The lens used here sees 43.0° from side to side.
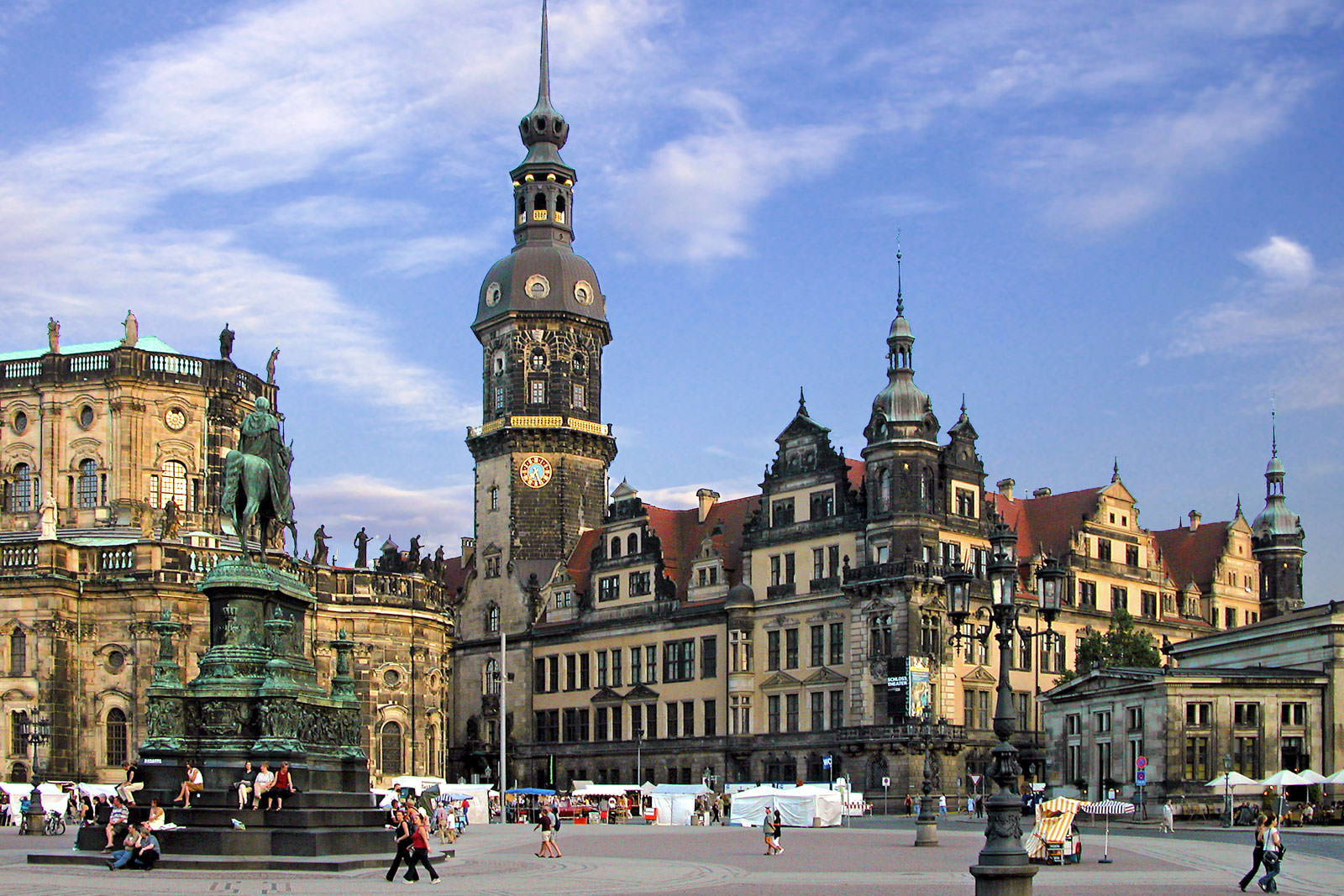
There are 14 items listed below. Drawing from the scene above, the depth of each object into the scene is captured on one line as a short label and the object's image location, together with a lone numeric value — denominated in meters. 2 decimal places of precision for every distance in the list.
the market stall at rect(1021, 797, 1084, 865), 36.66
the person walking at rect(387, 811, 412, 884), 29.00
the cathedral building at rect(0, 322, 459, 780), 71.69
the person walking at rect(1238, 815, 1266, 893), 28.19
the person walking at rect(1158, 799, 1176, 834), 53.20
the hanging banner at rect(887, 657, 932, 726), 77.12
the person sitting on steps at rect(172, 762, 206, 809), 33.25
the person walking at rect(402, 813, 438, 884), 28.61
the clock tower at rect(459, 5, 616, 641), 100.25
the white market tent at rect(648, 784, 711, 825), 69.25
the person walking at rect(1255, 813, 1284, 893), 28.14
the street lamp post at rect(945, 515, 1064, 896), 23.48
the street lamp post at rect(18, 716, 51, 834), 50.03
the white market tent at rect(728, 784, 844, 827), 61.78
